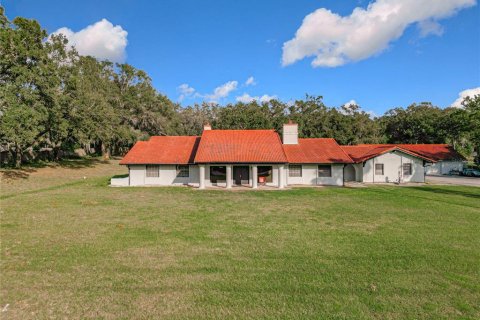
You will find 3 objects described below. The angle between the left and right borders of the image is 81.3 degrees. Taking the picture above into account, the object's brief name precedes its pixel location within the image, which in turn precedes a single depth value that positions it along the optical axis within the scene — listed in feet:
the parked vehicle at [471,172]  116.06
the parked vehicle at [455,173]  123.34
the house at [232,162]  75.20
